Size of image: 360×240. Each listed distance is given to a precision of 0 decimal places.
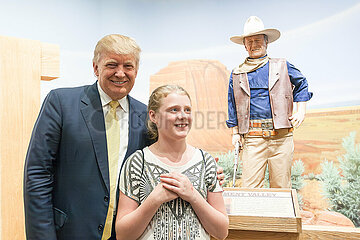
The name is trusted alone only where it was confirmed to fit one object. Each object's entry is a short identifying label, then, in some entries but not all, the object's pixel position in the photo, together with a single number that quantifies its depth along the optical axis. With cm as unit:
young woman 133
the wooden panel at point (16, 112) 221
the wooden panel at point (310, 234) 237
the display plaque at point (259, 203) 239
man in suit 147
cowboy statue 311
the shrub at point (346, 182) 441
